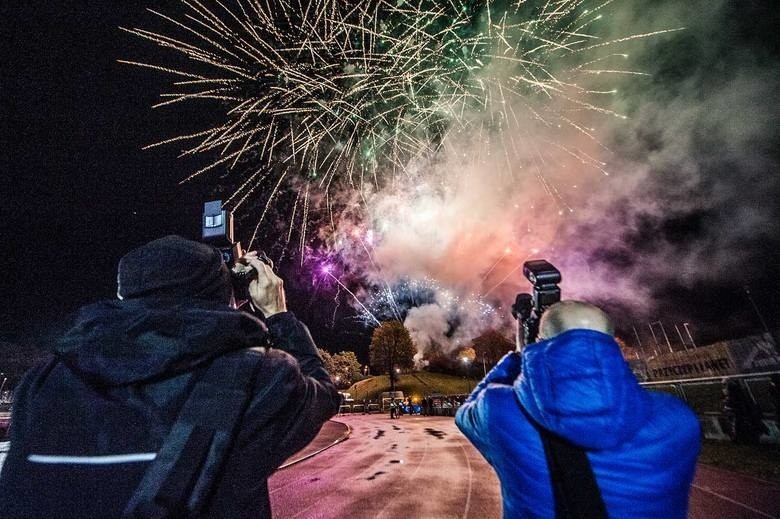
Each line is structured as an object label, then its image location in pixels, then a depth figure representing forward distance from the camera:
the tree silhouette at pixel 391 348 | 81.25
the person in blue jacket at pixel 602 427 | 1.28
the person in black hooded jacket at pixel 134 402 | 1.00
